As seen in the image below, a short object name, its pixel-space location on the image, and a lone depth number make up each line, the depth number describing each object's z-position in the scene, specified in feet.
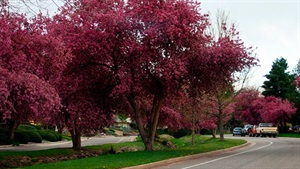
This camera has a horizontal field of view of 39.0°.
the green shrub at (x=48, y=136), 156.59
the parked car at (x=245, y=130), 210.67
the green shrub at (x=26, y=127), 154.18
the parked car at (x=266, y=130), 176.45
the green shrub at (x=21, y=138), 133.93
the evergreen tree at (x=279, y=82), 233.41
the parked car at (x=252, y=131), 192.44
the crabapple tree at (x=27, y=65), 44.04
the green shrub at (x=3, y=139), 124.57
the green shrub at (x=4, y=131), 132.31
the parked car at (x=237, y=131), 221.85
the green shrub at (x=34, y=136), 140.46
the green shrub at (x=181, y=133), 200.66
